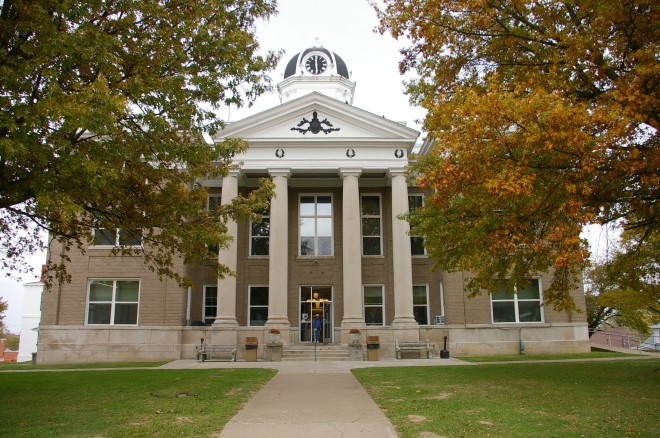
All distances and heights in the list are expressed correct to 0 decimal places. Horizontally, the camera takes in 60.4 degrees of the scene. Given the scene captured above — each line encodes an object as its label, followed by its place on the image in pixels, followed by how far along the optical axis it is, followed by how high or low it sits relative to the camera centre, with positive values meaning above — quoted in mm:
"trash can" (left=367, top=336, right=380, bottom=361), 24375 -1031
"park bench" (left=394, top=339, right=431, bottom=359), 25438 -969
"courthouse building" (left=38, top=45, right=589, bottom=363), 26688 +2113
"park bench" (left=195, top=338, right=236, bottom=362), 25391 -1075
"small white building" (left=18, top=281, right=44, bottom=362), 59469 +1159
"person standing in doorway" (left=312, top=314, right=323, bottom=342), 28625 -48
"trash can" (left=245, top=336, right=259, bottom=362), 24788 -1013
